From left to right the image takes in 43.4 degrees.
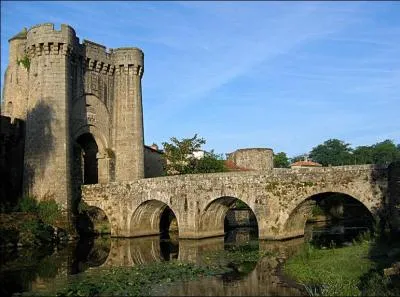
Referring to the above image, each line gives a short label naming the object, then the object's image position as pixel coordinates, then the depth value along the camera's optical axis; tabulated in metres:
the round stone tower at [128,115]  37.06
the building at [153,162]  45.66
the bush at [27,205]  30.17
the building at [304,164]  66.87
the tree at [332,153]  95.69
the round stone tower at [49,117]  31.91
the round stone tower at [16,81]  37.78
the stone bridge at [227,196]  25.58
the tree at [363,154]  88.28
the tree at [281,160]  82.32
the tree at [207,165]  41.88
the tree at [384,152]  86.44
